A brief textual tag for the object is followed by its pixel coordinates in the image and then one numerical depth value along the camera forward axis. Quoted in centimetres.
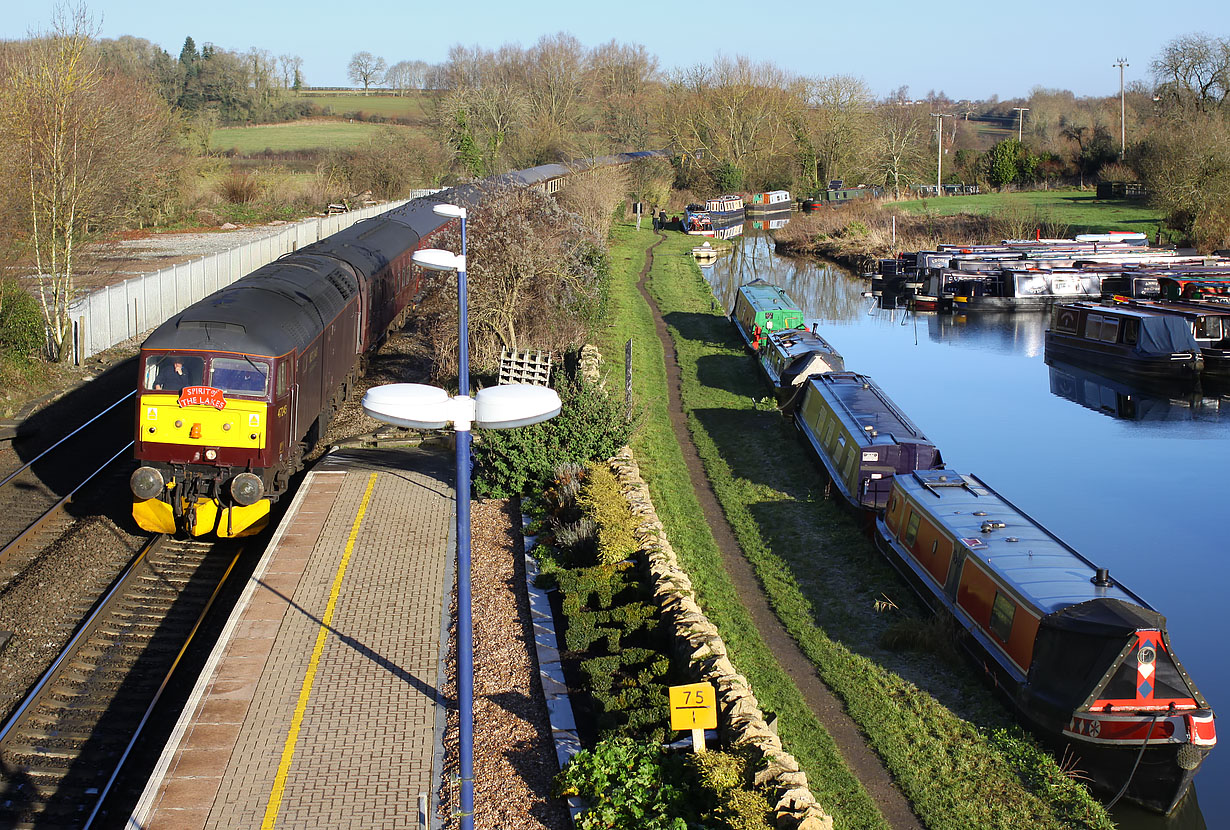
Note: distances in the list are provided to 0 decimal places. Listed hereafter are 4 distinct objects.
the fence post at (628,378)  2157
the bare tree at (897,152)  8531
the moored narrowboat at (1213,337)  3300
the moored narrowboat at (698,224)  6656
